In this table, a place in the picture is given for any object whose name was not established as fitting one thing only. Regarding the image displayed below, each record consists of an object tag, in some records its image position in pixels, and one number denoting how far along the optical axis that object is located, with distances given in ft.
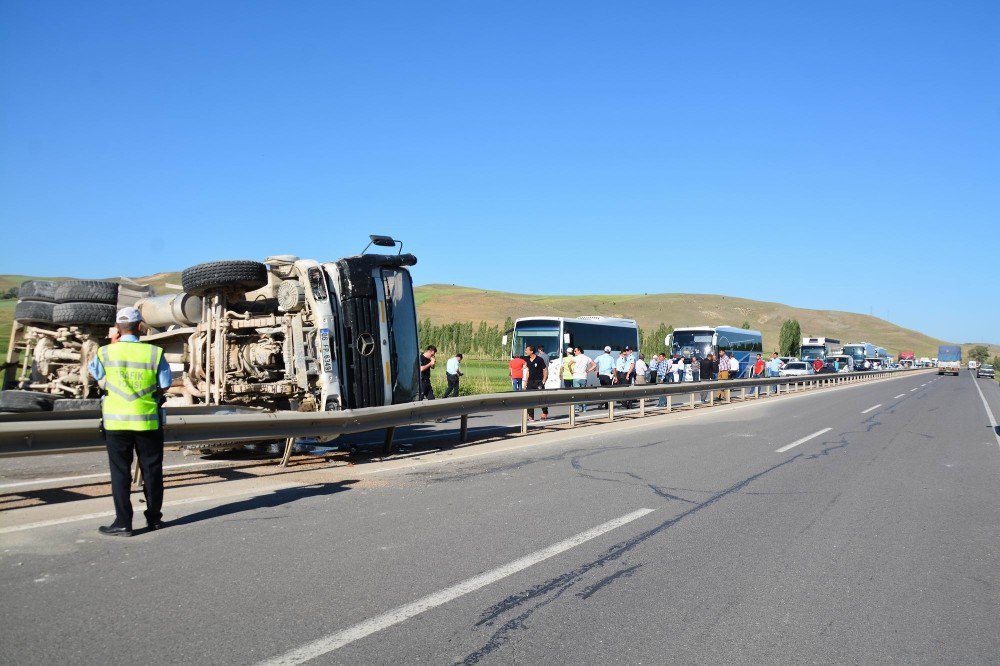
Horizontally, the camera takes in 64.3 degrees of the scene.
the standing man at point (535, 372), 59.00
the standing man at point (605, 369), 72.93
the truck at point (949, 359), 274.16
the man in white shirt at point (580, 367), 69.15
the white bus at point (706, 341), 128.26
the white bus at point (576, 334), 95.04
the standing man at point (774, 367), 126.72
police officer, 19.74
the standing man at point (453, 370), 68.13
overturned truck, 33.63
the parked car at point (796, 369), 164.26
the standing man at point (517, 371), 69.05
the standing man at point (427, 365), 59.03
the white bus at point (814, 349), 218.59
